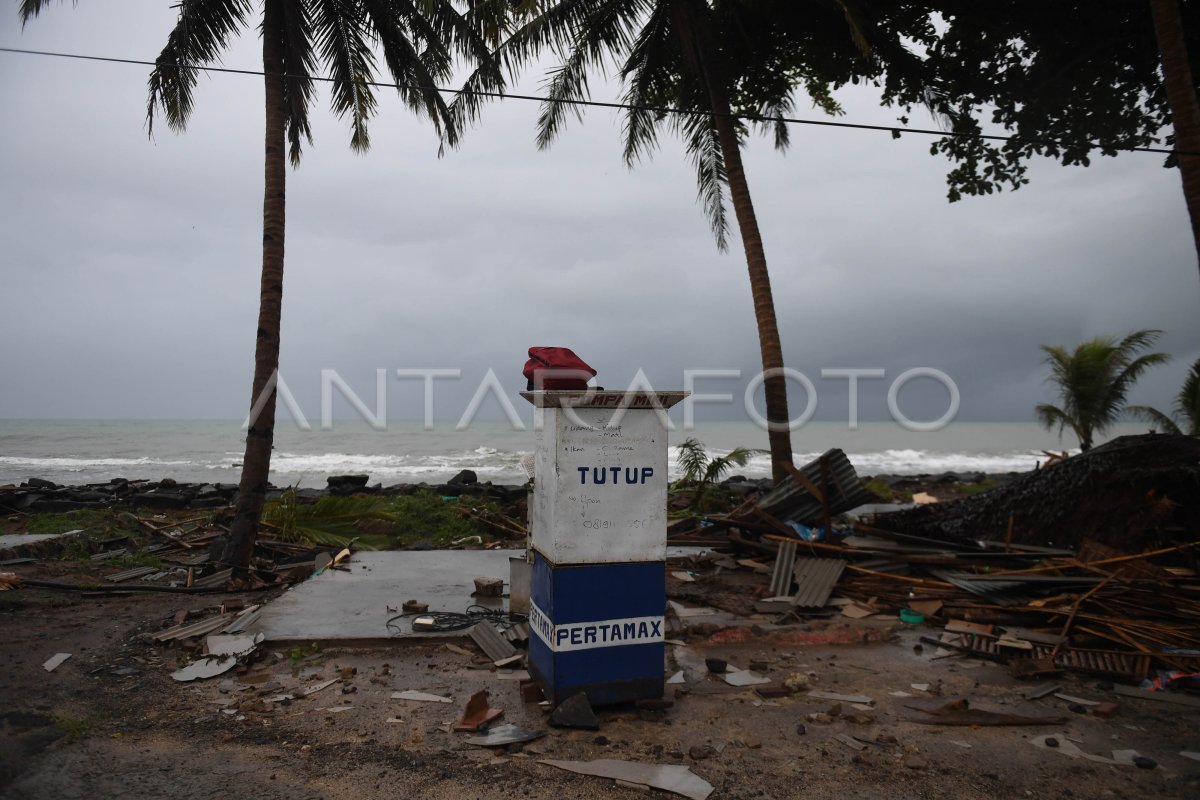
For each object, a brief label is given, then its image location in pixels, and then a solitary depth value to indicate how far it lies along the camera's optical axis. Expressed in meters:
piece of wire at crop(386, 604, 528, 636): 5.18
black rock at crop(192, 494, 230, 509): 13.63
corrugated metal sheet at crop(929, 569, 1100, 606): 5.71
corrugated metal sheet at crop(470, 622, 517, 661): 4.73
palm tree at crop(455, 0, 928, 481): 10.88
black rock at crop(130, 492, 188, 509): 13.65
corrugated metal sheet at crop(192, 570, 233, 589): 7.16
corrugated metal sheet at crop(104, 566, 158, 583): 7.57
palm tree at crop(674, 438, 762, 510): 13.25
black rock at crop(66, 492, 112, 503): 14.45
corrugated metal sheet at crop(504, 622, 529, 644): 5.01
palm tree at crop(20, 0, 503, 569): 8.27
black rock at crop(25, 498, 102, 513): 13.20
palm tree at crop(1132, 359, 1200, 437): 17.59
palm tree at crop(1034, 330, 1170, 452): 19.34
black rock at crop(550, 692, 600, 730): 3.64
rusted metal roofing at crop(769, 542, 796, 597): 6.55
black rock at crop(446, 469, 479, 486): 16.86
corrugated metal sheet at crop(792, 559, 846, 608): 6.14
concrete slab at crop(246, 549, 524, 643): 5.07
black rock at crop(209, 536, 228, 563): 8.28
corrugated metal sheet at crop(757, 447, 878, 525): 7.59
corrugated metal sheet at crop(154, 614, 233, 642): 5.22
